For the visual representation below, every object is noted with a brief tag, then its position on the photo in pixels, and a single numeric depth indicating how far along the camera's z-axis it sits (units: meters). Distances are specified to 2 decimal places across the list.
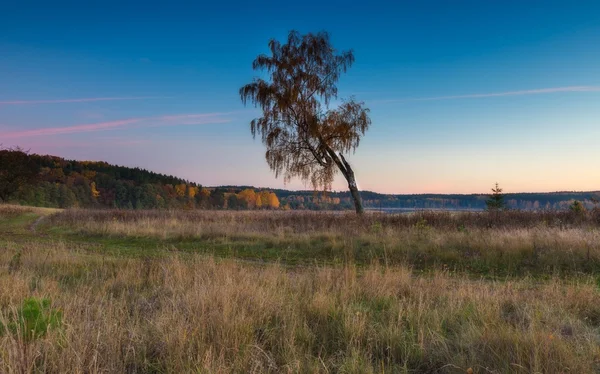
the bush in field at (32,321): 3.74
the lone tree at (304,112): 22.00
